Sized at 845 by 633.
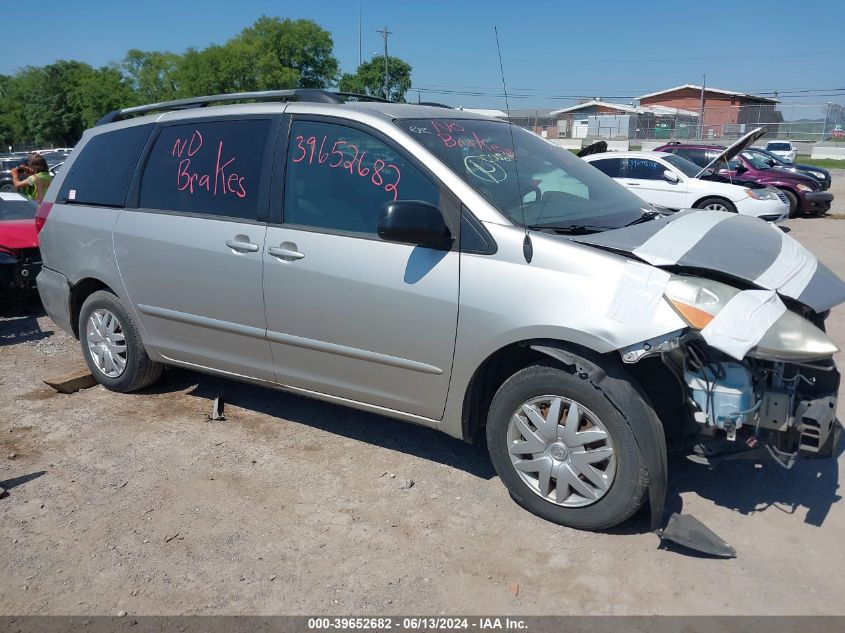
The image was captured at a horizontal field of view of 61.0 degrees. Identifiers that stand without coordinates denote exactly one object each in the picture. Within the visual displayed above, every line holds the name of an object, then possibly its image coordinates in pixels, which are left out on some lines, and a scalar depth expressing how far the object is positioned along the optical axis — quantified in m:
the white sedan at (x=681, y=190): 12.73
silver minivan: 3.04
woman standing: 9.81
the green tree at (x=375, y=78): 75.81
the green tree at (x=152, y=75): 65.19
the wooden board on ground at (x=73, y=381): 5.23
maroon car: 15.38
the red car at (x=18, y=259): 7.16
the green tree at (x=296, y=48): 63.66
